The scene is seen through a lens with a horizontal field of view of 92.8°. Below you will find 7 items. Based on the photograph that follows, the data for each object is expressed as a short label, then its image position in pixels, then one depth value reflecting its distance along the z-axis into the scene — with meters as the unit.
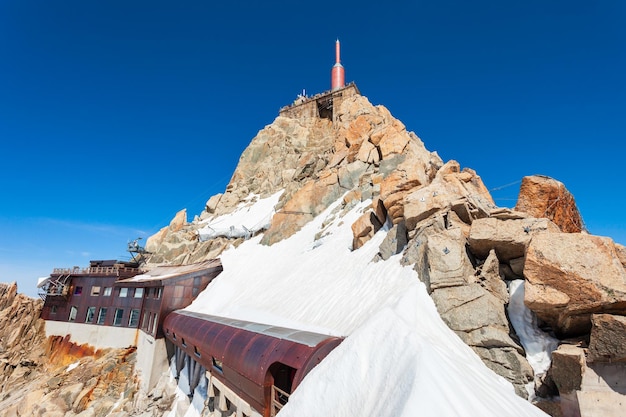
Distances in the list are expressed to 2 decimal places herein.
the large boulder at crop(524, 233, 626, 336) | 7.14
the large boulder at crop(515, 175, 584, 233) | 13.13
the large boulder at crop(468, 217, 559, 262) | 9.86
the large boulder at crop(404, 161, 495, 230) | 12.79
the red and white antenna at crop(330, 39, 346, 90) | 67.53
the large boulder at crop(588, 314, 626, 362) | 6.43
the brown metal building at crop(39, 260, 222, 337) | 27.16
